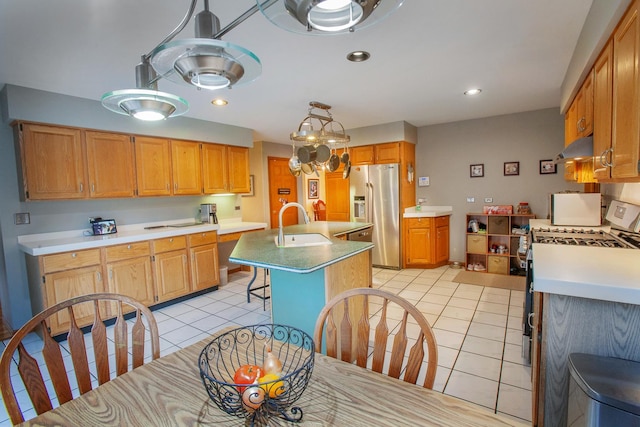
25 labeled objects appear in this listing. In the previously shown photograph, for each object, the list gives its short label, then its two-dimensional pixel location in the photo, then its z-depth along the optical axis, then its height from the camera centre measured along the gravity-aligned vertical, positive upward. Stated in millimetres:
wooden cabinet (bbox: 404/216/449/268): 4793 -756
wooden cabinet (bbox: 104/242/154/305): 3174 -702
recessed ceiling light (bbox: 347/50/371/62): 2318 +1046
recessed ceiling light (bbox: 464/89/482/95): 3330 +1062
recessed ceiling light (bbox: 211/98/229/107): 3352 +1067
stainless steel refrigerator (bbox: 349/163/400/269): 4871 -184
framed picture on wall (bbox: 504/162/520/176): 4516 +303
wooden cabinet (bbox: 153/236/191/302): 3551 -765
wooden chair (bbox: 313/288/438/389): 1028 -525
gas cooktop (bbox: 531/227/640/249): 1952 -365
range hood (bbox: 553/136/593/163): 2027 +246
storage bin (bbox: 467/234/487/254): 4656 -800
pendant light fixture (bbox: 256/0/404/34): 873 +533
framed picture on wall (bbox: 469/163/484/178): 4773 +305
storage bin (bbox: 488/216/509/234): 4520 -513
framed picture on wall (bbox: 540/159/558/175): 4270 +283
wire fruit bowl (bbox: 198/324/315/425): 757 -499
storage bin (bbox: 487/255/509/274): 4496 -1080
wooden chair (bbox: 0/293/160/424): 928 -520
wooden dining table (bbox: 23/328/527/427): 799 -567
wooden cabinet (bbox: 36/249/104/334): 2771 -680
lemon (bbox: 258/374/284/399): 766 -463
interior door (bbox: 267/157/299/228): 6164 +177
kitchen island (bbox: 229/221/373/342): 2068 -587
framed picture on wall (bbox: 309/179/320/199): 7395 +180
